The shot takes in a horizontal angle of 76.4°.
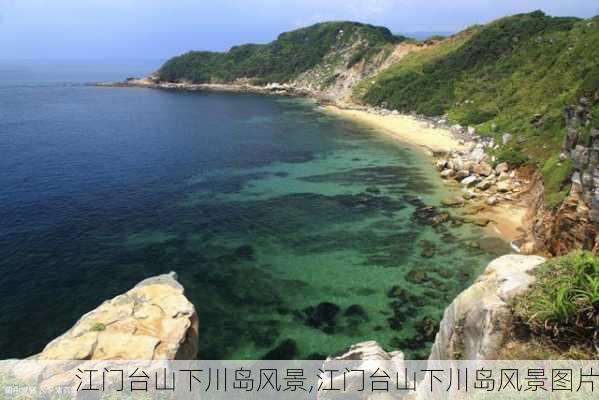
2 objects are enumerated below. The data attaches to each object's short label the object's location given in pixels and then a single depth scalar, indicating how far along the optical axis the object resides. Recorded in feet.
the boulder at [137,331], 55.36
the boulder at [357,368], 54.65
